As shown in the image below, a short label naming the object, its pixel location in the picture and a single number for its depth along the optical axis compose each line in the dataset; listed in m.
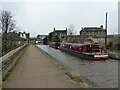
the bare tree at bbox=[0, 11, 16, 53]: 16.31
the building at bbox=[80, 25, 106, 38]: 48.90
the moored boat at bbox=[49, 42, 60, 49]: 30.99
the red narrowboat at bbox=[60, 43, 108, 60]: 13.53
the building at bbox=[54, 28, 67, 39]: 67.55
